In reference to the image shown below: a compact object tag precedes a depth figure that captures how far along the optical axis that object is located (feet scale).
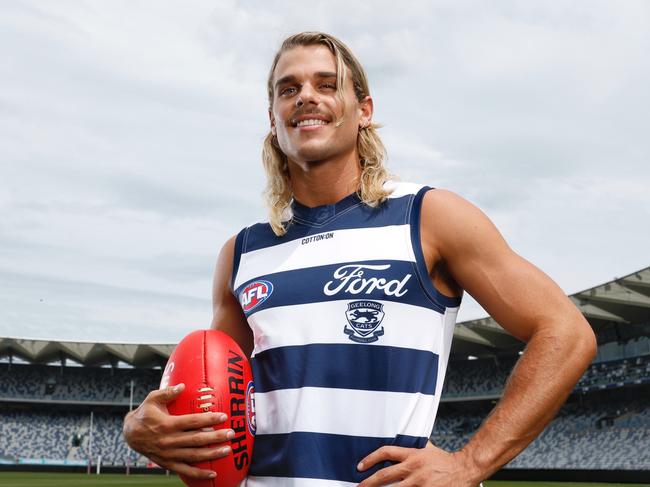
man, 7.57
